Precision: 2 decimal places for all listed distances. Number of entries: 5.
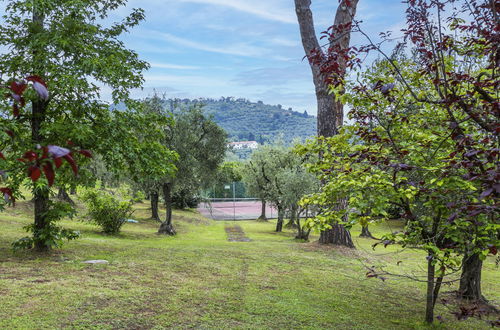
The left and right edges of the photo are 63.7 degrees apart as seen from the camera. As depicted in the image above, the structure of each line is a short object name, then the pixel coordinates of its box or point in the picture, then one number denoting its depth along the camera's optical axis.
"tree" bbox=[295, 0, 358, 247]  11.82
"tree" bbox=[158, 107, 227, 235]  18.88
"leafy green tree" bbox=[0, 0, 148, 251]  7.43
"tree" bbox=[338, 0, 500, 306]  2.55
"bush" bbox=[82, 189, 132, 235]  15.30
